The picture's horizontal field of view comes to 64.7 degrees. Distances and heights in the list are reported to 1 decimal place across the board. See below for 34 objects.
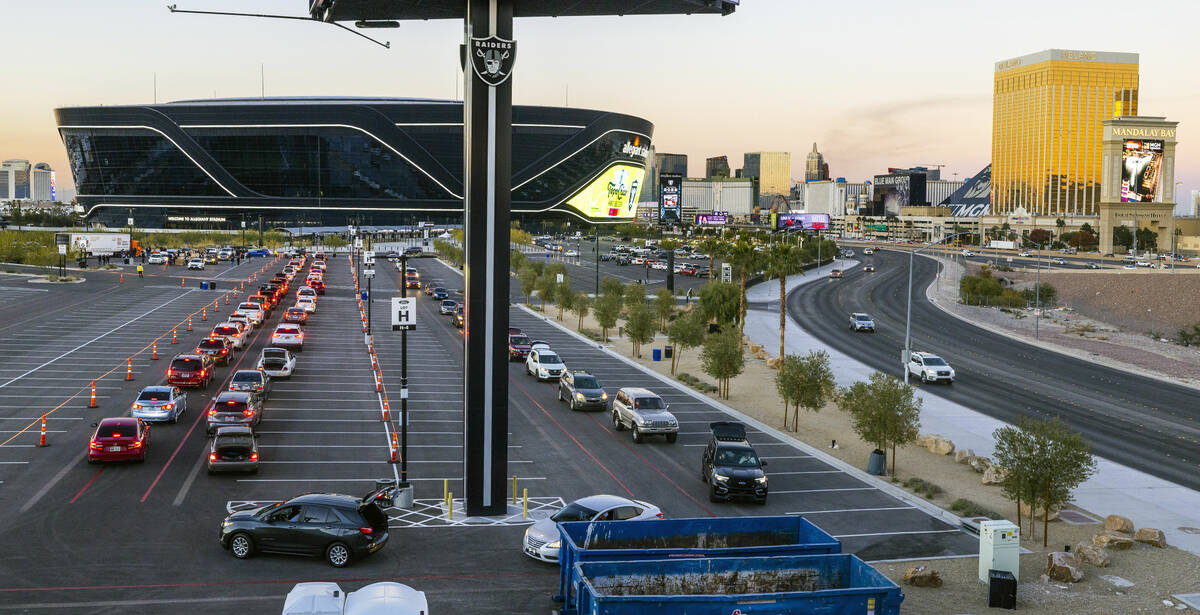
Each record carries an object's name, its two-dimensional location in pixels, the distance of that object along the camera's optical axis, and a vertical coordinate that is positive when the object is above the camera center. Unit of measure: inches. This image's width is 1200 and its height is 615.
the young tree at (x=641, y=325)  2271.2 -192.7
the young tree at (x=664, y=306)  2824.8 -180.3
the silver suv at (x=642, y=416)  1374.3 -251.9
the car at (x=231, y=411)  1294.3 -233.6
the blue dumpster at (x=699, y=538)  668.7 -218.2
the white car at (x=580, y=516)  836.6 -249.2
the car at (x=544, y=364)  1909.4 -244.4
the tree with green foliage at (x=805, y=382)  1475.1 -211.7
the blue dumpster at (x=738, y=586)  551.5 -214.8
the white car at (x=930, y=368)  2079.2 -268.5
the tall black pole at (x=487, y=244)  994.1 +0.2
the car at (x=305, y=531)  817.5 -249.4
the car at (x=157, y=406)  1360.7 -235.2
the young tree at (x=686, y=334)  2105.1 -195.9
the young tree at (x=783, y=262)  2330.2 -39.4
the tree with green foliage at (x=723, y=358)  1765.5 -210.5
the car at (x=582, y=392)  1606.8 -252.8
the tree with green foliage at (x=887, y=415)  1216.8 -217.6
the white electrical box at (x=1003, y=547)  796.0 -251.5
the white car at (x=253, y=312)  2522.1 -187.3
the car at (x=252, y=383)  1466.5 -221.4
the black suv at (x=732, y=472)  1060.5 -257.0
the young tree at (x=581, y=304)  2898.6 -183.3
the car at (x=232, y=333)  2087.0 -201.7
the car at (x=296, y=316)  2411.4 -188.7
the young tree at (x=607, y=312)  2556.6 -181.1
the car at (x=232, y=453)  1101.1 -245.5
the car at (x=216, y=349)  1897.1 -213.9
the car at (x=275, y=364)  1790.1 -228.8
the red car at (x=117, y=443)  1123.9 -239.4
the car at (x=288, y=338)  2151.8 -215.2
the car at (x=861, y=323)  3043.8 -246.4
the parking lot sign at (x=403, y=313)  1089.4 -80.2
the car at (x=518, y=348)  2188.7 -240.3
